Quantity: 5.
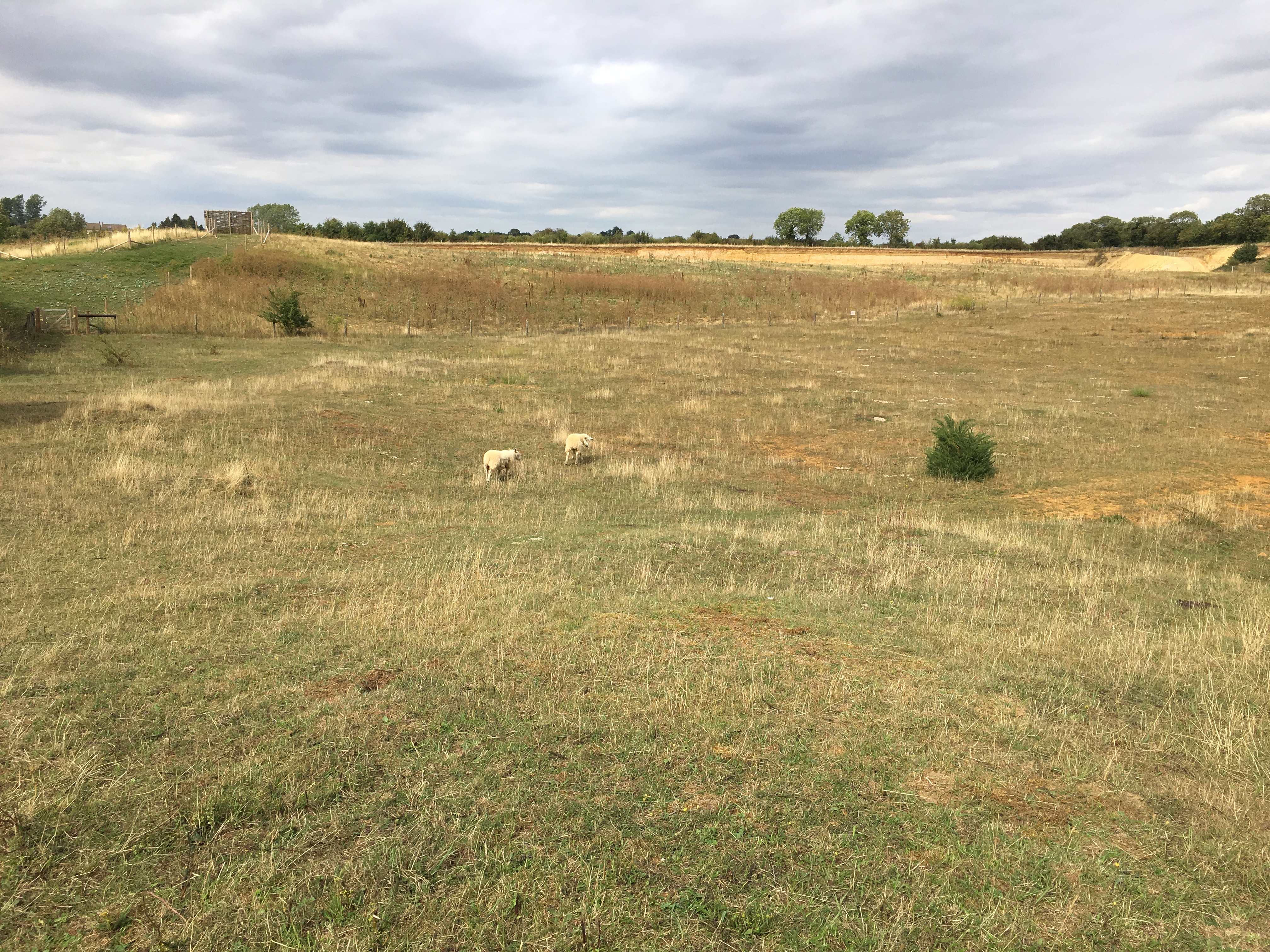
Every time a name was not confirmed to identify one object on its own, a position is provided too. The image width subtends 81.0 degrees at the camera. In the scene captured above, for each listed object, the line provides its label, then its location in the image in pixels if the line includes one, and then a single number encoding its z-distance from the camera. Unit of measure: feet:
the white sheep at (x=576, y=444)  52.13
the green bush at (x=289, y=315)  117.80
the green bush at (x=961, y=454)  50.16
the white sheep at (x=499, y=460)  46.01
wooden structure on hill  203.92
